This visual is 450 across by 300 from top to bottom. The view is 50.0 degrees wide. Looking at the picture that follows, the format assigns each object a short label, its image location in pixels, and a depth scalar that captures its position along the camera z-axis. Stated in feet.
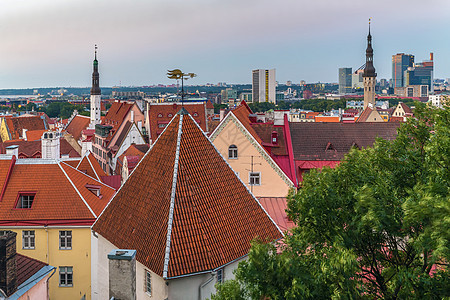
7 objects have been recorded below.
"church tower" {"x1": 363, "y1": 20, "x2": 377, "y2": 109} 558.56
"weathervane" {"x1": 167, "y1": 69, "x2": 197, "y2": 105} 73.75
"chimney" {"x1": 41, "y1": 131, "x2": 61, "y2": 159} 141.49
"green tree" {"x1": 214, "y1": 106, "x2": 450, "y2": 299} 38.50
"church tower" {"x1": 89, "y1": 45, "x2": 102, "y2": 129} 388.12
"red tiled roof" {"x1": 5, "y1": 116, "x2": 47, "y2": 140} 305.53
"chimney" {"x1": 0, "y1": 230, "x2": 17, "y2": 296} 58.34
